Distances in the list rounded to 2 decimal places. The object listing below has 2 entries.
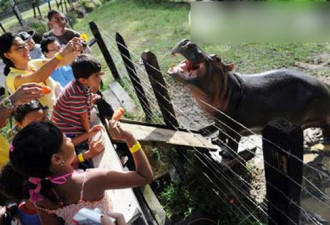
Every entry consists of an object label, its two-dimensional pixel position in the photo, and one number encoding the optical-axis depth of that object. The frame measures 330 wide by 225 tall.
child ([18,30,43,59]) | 4.01
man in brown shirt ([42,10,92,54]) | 4.82
